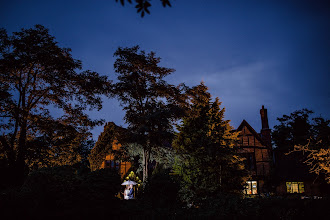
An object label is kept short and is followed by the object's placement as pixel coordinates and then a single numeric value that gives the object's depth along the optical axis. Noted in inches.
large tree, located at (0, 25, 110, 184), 506.3
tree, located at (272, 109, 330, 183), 445.4
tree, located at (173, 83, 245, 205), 570.3
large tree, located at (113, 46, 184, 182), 689.0
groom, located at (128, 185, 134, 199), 612.2
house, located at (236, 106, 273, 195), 1050.7
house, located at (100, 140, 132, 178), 1278.3
